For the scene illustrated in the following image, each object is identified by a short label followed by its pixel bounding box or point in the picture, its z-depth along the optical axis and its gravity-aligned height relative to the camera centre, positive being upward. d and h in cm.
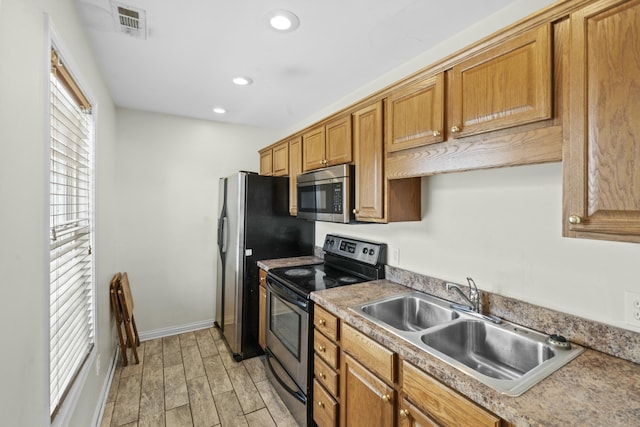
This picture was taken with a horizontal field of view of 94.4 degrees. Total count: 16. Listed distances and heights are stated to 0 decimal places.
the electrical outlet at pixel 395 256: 220 -32
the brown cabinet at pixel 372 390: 108 -79
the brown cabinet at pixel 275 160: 309 +59
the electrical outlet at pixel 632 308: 112 -35
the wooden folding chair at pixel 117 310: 267 -92
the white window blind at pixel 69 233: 136 -13
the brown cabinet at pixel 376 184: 189 +19
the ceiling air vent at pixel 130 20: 159 +108
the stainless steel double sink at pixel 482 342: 111 -58
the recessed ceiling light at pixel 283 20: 159 +107
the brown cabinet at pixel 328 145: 220 +56
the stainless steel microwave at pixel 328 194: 213 +15
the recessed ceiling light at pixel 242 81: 241 +109
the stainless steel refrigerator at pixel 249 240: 286 -28
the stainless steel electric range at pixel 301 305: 198 -68
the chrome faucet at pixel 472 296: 160 -44
